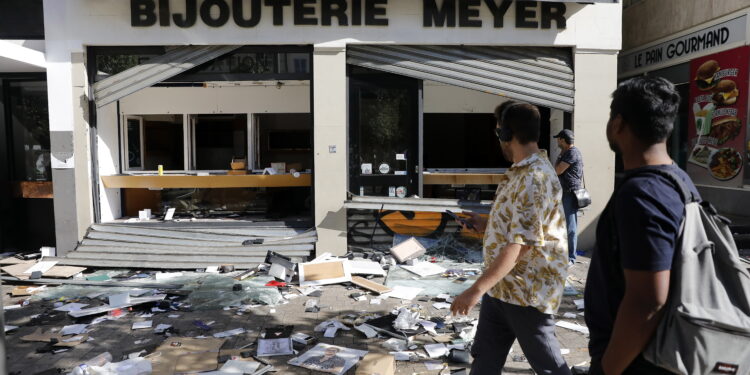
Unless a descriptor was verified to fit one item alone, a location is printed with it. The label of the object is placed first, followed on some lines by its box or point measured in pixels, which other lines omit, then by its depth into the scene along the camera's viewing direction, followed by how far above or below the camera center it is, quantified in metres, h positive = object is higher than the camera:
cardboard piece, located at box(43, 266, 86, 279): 7.52 -1.65
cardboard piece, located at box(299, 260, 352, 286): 7.04 -1.59
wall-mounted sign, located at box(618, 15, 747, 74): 9.42 +2.21
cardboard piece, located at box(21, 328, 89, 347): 4.95 -1.74
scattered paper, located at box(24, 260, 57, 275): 7.66 -1.61
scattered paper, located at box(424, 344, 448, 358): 4.59 -1.72
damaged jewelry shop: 8.31 +1.24
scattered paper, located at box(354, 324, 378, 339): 5.07 -1.71
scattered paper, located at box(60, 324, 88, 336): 5.25 -1.73
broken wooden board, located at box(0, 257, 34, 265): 8.17 -1.61
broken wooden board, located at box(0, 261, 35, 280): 7.48 -1.63
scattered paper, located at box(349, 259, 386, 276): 7.48 -1.61
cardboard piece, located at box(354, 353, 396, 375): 4.14 -1.69
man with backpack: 1.67 -0.27
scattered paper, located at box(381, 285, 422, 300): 6.41 -1.70
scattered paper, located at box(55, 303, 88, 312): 6.00 -1.72
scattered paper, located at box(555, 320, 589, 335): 5.19 -1.72
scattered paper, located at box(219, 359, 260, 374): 4.24 -1.73
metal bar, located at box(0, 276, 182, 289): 6.95 -1.68
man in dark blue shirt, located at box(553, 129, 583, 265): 7.50 -0.22
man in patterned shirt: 2.75 -0.57
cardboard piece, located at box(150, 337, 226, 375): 4.30 -1.71
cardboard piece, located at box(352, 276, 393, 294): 6.62 -1.67
